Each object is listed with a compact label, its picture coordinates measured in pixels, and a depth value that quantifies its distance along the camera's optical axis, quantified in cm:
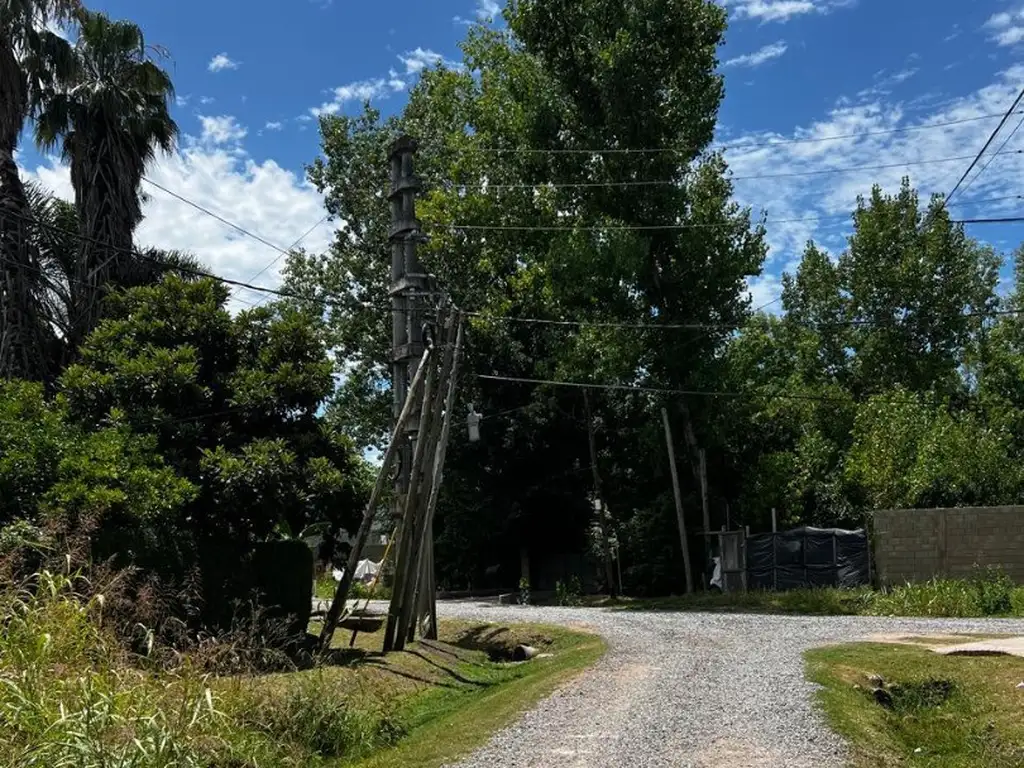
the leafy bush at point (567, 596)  2634
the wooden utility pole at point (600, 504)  2995
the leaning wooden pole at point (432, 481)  1539
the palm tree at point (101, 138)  1972
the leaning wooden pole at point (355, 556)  1450
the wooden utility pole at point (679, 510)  2655
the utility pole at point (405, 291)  1684
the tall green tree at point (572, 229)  2527
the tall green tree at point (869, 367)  2648
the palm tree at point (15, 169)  1839
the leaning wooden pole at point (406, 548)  1500
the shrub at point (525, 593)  2822
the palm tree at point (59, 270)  1973
